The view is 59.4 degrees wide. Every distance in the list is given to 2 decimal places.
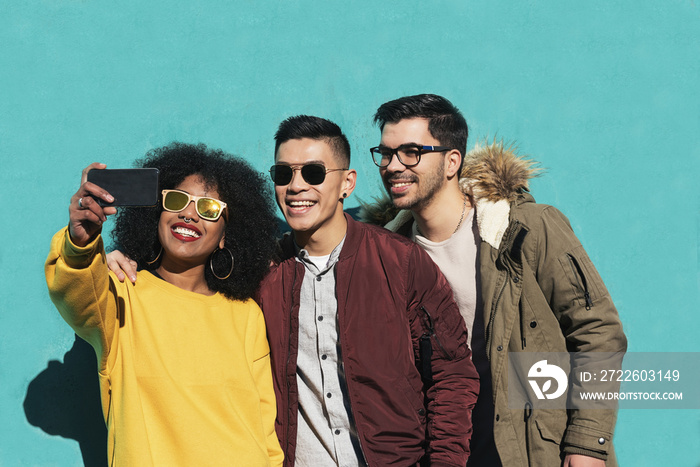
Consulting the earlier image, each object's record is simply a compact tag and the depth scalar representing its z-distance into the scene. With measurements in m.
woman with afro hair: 2.40
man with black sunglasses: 2.96
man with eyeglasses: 3.23
